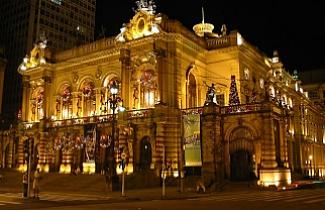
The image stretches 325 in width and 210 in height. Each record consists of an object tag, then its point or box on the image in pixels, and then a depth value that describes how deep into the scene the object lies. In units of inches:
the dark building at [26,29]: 3609.7
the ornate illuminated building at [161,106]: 1626.5
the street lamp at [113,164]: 1244.5
